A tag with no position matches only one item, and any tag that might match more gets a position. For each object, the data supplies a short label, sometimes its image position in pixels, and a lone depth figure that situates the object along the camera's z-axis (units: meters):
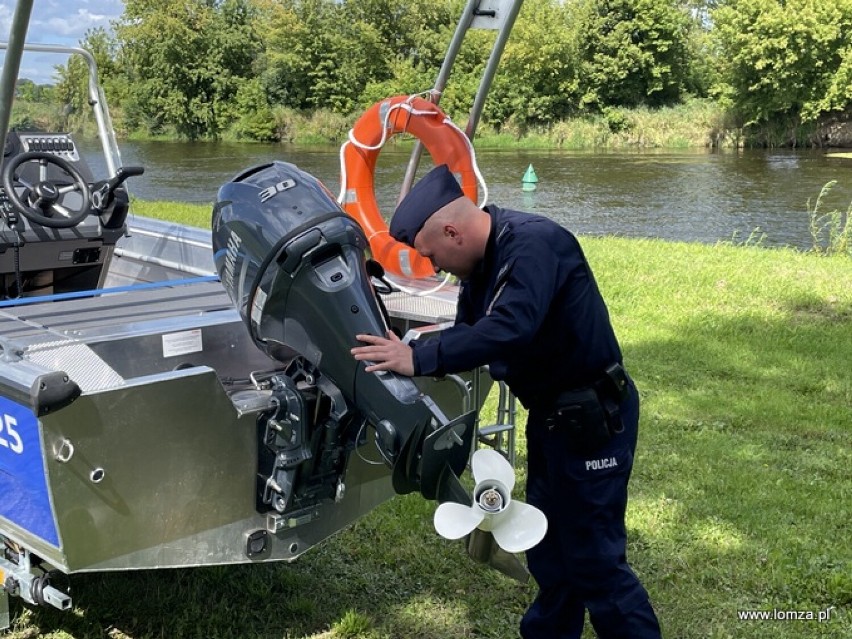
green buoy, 20.36
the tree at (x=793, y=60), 33.03
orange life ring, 4.48
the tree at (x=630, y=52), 39.16
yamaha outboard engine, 2.33
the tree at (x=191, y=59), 38.03
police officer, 2.36
